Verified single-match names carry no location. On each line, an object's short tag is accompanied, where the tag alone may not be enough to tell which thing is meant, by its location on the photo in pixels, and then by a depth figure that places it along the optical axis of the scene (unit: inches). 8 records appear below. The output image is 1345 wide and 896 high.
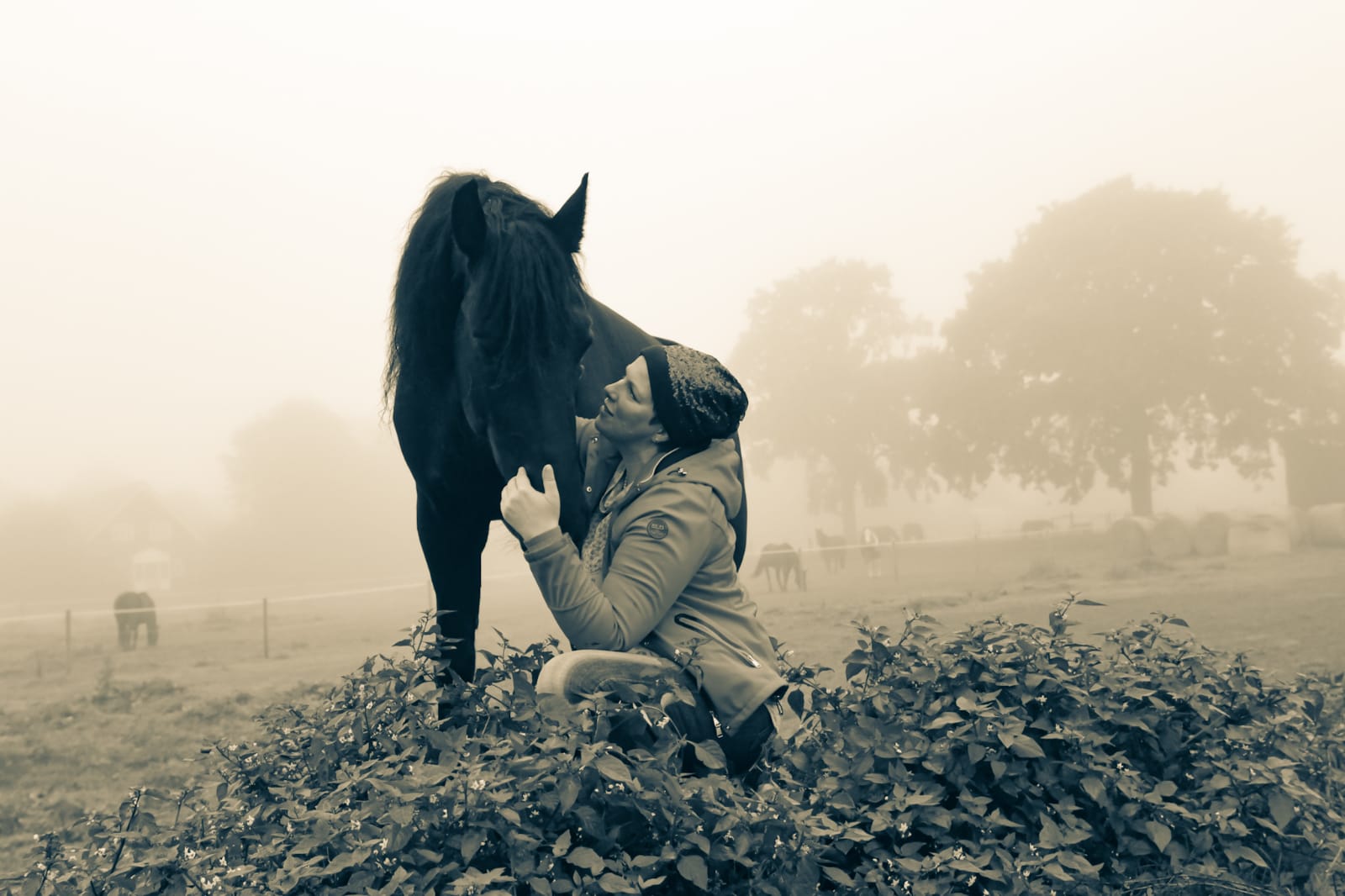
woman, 88.4
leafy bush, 74.8
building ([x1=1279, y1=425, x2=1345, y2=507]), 878.4
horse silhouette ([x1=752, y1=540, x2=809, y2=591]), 761.6
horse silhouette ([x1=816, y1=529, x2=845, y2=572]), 889.5
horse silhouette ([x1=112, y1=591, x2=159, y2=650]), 546.3
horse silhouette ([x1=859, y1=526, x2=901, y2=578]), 804.8
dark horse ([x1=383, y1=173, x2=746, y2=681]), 97.6
